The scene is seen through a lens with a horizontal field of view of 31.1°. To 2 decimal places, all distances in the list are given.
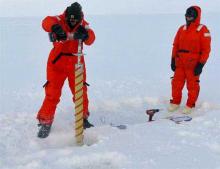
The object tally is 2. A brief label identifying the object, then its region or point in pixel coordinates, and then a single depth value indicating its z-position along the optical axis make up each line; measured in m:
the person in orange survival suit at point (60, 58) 5.46
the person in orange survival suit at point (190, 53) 6.86
